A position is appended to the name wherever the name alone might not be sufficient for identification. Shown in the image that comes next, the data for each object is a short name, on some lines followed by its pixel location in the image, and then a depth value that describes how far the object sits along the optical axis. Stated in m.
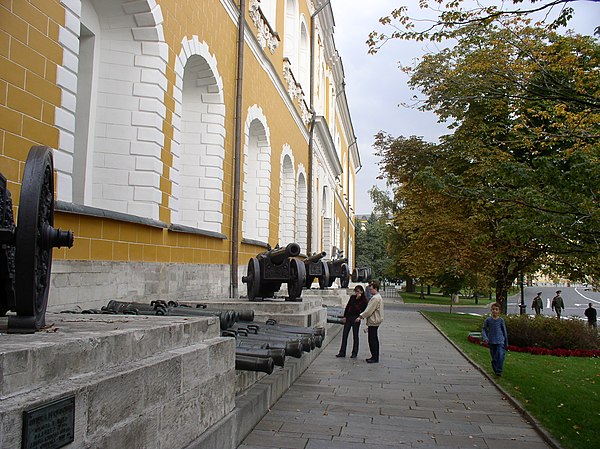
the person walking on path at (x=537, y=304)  27.49
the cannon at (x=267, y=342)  5.68
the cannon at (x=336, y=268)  21.31
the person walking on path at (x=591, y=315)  22.97
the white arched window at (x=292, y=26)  21.70
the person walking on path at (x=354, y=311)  11.91
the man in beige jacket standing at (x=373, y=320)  11.24
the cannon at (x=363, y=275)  31.98
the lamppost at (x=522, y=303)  24.06
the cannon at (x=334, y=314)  12.81
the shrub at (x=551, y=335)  15.17
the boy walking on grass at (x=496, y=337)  9.99
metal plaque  2.44
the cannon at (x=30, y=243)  3.01
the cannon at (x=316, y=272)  18.07
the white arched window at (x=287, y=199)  20.17
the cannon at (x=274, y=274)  10.21
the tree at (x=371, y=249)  76.00
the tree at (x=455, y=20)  6.05
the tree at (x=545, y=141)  7.91
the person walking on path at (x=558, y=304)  25.61
